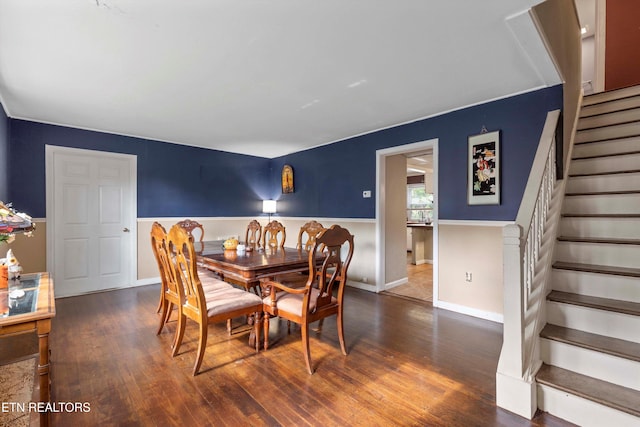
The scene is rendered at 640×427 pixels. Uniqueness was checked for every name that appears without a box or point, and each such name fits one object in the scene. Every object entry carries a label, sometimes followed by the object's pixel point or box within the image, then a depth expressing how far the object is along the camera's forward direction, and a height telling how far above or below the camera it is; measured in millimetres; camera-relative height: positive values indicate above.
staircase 1562 -544
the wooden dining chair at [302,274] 3105 -695
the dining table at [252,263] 2371 -429
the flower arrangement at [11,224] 1632 -69
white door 4090 -114
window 8750 +255
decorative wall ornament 5906 +667
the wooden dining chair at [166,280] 2400 -623
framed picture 3199 +477
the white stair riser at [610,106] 3254 +1216
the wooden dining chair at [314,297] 2164 -686
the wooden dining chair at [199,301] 2094 -689
